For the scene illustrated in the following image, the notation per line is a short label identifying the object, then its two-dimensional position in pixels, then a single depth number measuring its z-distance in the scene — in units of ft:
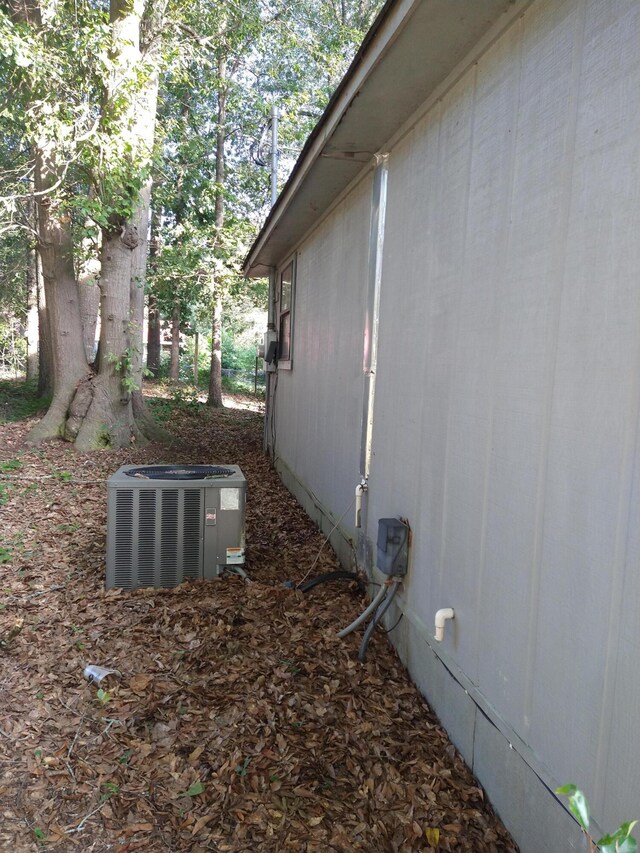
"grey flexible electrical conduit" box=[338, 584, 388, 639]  10.32
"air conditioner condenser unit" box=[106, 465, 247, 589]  12.41
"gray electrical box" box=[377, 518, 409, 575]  10.01
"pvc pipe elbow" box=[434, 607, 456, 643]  8.11
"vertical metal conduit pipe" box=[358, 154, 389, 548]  12.31
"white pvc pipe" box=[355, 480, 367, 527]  12.73
